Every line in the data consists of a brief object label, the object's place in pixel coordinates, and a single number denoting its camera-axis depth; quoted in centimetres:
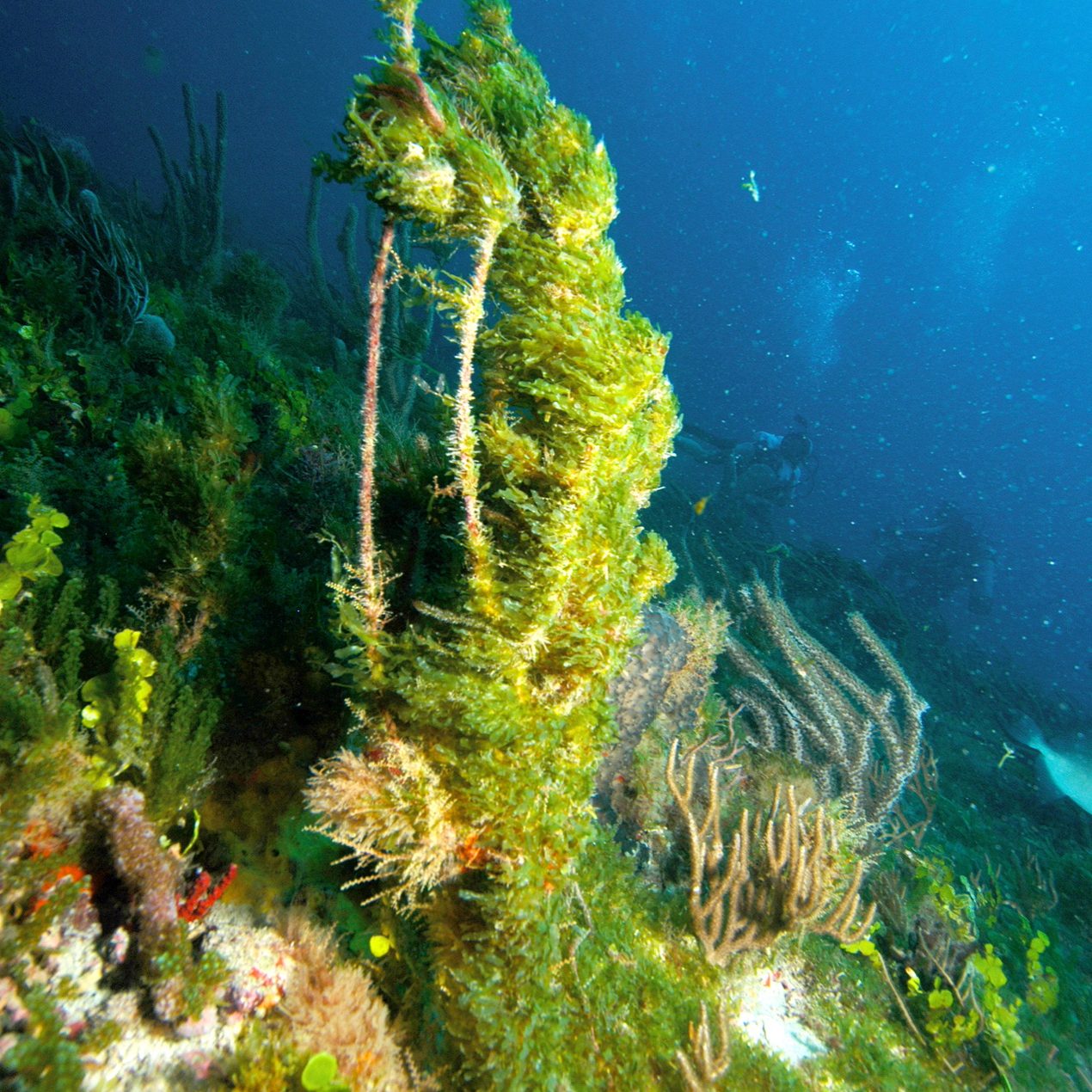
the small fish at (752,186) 1180
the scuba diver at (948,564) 1830
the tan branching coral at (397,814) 214
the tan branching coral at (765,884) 328
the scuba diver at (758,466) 1817
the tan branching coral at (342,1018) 201
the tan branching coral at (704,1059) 243
